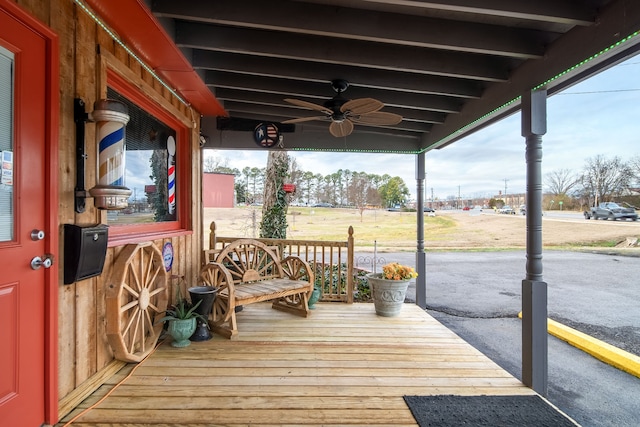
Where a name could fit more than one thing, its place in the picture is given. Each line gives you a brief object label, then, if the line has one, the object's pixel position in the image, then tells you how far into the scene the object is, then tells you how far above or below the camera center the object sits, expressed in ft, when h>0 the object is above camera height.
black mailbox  5.65 -0.70
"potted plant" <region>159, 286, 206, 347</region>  8.82 -3.23
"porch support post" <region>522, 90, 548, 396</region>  7.61 -0.84
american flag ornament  14.12 +3.61
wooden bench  9.86 -2.67
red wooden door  4.56 -0.12
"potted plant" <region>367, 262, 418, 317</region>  12.17 -3.06
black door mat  5.84 -4.06
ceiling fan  9.20 +3.23
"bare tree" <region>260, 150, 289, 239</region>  20.47 +0.62
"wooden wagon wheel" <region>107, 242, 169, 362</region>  6.88 -2.24
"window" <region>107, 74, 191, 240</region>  8.38 +1.48
